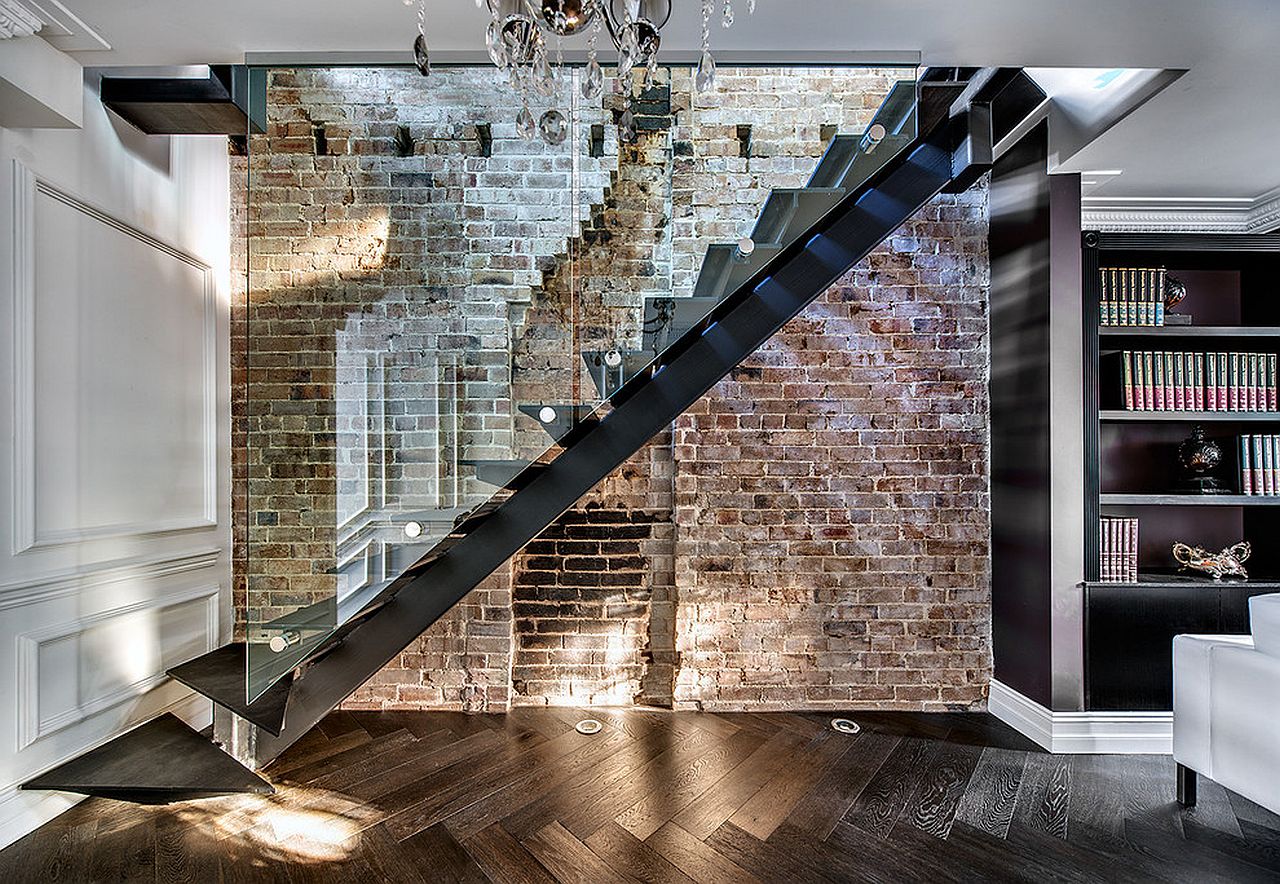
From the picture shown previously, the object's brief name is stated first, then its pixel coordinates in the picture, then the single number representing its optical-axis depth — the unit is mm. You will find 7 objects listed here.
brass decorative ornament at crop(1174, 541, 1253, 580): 3193
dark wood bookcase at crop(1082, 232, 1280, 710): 3033
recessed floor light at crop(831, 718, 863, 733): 3172
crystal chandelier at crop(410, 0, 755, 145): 1345
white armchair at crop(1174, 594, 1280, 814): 2156
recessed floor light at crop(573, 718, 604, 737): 3156
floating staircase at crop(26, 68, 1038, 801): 2395
